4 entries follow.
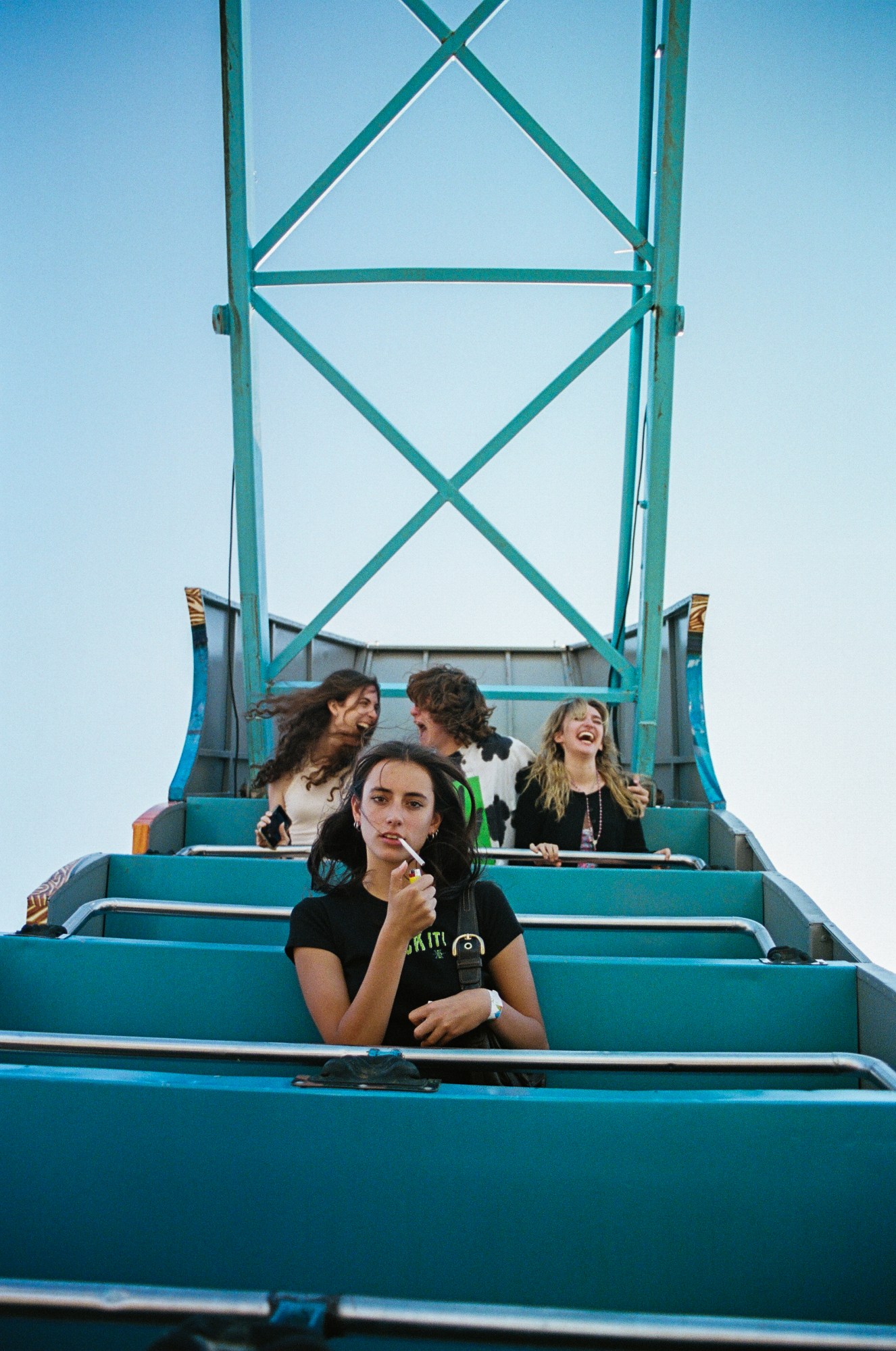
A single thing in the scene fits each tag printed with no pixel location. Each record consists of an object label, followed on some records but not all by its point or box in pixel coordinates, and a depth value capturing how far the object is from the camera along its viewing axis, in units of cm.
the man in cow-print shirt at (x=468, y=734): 314
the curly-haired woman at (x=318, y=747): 319
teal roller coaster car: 100
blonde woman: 325
